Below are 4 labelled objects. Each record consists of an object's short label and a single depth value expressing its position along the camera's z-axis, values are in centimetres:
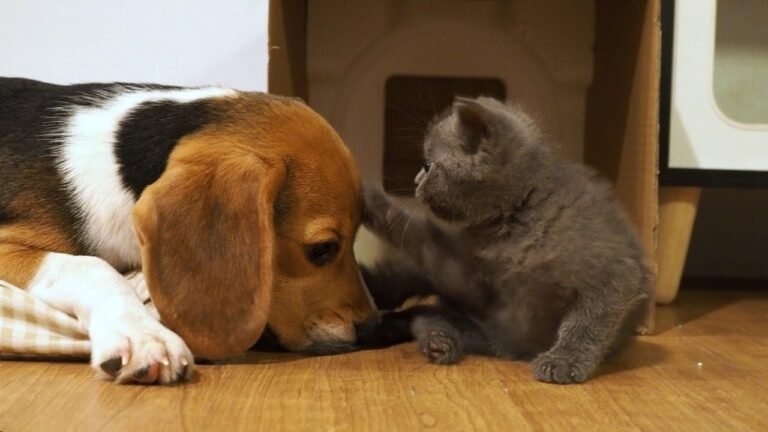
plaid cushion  97
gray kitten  98
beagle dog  95
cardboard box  113
